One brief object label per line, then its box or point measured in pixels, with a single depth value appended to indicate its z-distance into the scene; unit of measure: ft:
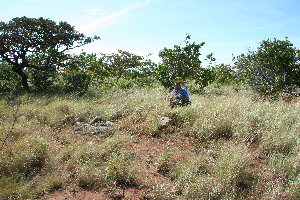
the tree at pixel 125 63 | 59.57
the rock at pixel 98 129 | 16.84
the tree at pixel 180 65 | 39.30
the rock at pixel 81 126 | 17.82
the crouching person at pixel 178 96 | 22.02
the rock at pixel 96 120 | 19.46
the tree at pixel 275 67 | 27.35
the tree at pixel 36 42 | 32.32
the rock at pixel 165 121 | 17.05
